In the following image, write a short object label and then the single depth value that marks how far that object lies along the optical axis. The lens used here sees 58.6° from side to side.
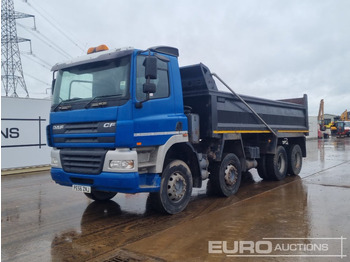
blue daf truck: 4.77
